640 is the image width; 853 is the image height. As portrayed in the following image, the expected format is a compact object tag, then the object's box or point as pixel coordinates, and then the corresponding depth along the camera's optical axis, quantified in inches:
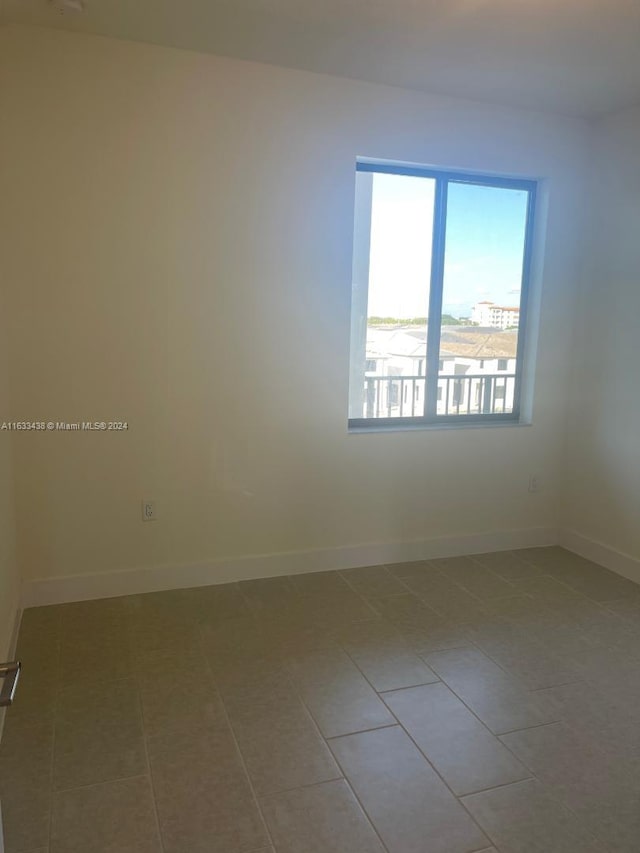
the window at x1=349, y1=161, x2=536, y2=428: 143.3
